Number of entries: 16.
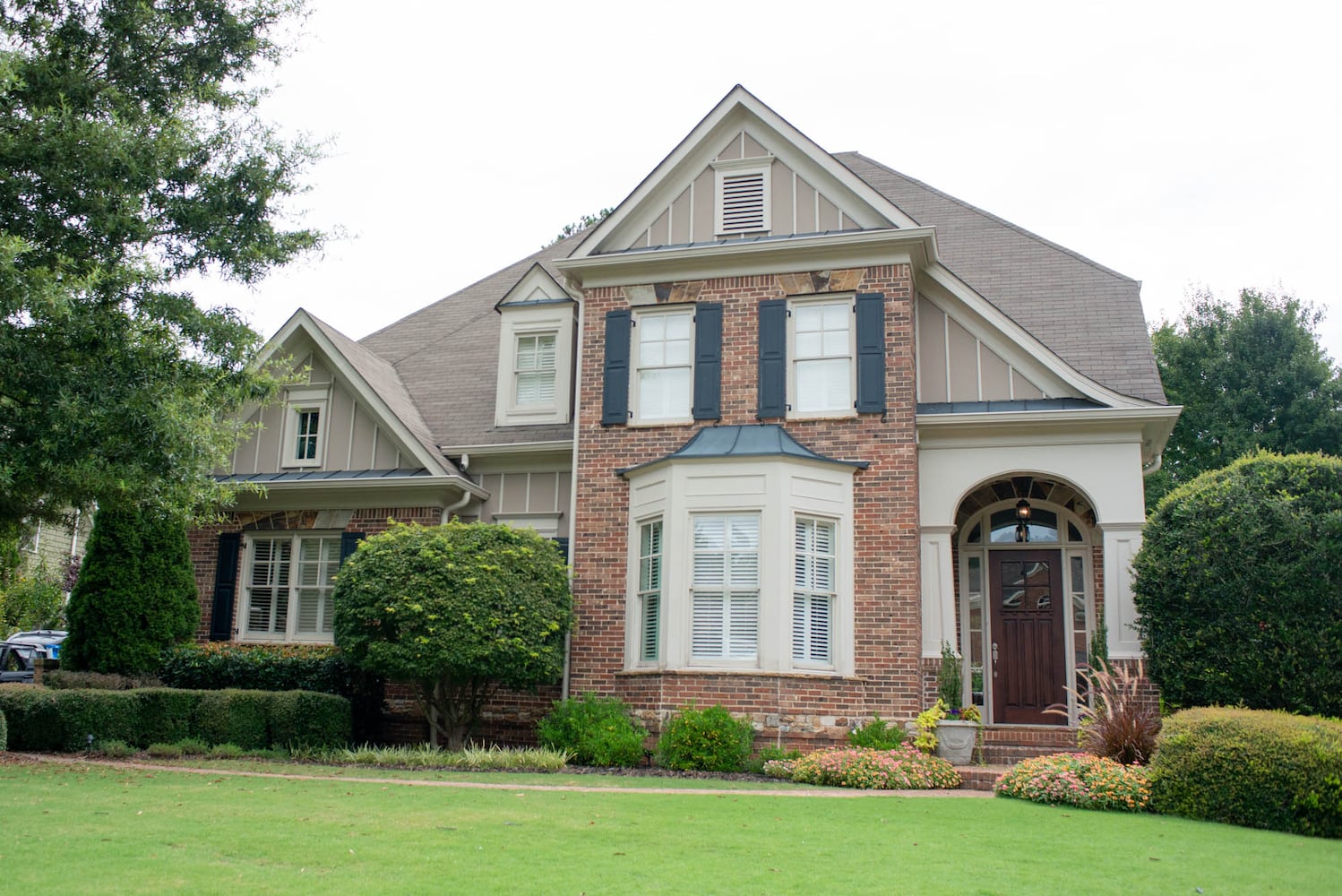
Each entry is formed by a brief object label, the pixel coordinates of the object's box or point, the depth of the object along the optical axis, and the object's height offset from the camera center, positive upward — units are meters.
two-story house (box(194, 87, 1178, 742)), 13.87 +2.72
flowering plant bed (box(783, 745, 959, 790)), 11.93 -1.10
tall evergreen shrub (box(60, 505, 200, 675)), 15.53 +0.64
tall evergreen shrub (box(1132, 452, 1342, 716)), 11.39 +0.86
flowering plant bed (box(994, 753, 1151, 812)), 10.25 -1.03
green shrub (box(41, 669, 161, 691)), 14.97 -0.47
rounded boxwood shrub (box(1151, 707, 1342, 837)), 9.27 -0.81
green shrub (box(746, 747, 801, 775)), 13.01 -1.07
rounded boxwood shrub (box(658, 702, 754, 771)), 12.93 -0.92
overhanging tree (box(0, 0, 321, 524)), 11.44 +4.43
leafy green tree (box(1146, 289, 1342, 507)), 27.11 +6.83
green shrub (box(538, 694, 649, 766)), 13.31 -0.87
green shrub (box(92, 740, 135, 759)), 13.20 -1.19
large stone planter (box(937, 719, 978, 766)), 13.00 -0.84
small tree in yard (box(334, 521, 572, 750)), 13.42 +0.50
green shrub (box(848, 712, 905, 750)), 12.99 -0.80
